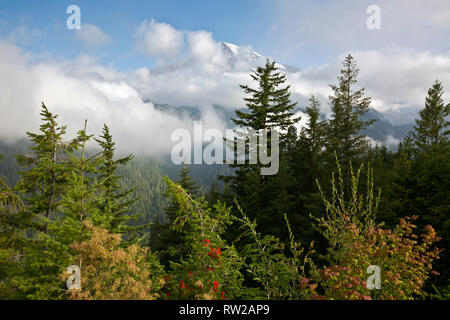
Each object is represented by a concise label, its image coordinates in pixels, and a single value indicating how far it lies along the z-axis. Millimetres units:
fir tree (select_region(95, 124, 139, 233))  9625
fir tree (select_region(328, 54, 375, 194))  14203
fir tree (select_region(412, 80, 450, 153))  26859
